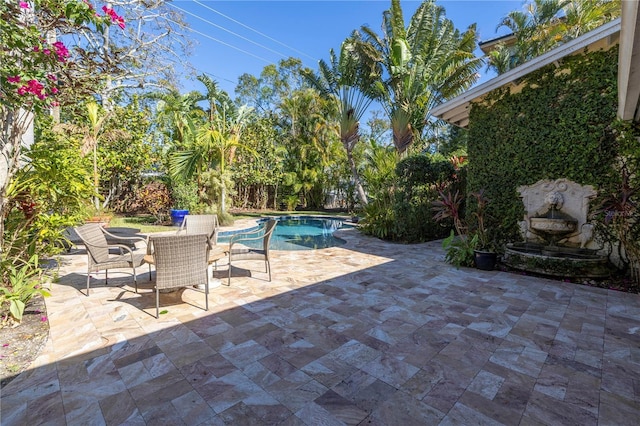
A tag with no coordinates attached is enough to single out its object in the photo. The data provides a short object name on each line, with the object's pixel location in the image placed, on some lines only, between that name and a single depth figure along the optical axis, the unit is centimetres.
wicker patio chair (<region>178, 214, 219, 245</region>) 544
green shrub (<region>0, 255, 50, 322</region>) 315
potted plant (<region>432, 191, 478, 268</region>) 625
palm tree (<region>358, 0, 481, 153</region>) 1223
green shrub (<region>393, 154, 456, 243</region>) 909
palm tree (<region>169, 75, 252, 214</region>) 1200
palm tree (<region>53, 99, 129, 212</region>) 893
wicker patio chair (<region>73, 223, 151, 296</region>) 421
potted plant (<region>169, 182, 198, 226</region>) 1232
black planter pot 598
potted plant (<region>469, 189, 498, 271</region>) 600
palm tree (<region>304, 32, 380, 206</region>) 1273
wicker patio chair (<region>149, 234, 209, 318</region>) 343
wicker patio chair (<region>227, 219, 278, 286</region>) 492
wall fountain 529
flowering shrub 289
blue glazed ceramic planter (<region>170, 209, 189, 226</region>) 1187
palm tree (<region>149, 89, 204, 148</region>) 1418
